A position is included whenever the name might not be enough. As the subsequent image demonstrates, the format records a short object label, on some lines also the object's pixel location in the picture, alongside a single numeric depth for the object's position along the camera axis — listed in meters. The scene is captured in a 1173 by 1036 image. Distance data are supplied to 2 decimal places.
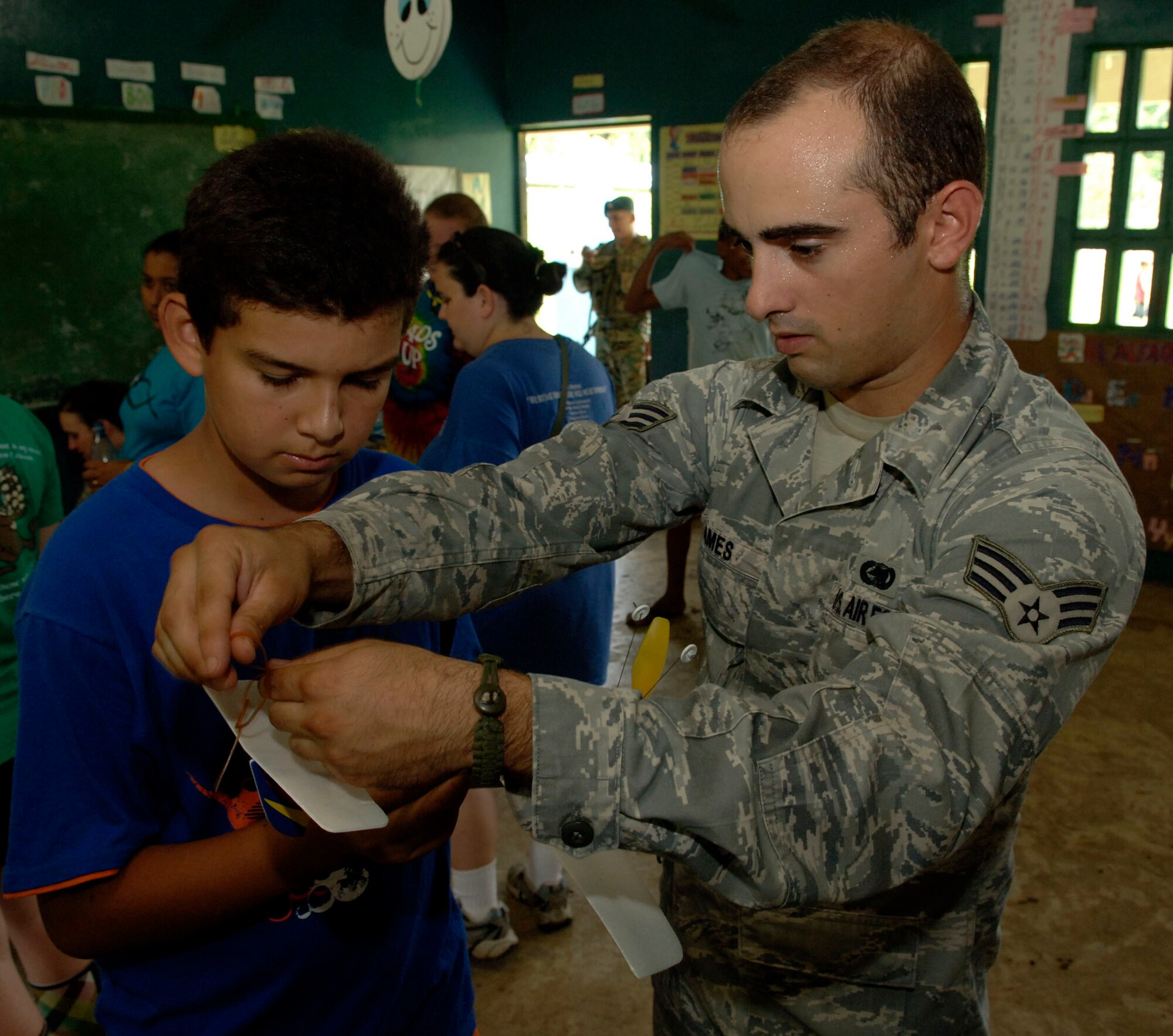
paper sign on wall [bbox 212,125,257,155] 4.80
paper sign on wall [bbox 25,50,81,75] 3.95
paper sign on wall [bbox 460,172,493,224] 6.64
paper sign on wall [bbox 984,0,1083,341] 4.68
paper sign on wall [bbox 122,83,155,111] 4.38
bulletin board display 4.66
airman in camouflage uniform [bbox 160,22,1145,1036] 0.69
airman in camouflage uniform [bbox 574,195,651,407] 6.19
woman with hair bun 2.21
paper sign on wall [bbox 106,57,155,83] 4.30
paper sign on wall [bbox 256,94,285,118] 5.08
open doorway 7.32
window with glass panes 4.50
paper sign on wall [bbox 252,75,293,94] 5.04
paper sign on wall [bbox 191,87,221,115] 4.70
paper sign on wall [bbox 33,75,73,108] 4.01
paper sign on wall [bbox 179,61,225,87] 4.63
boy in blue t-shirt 0.85
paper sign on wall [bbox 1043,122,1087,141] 4.65
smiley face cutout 4.28
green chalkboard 3.98
